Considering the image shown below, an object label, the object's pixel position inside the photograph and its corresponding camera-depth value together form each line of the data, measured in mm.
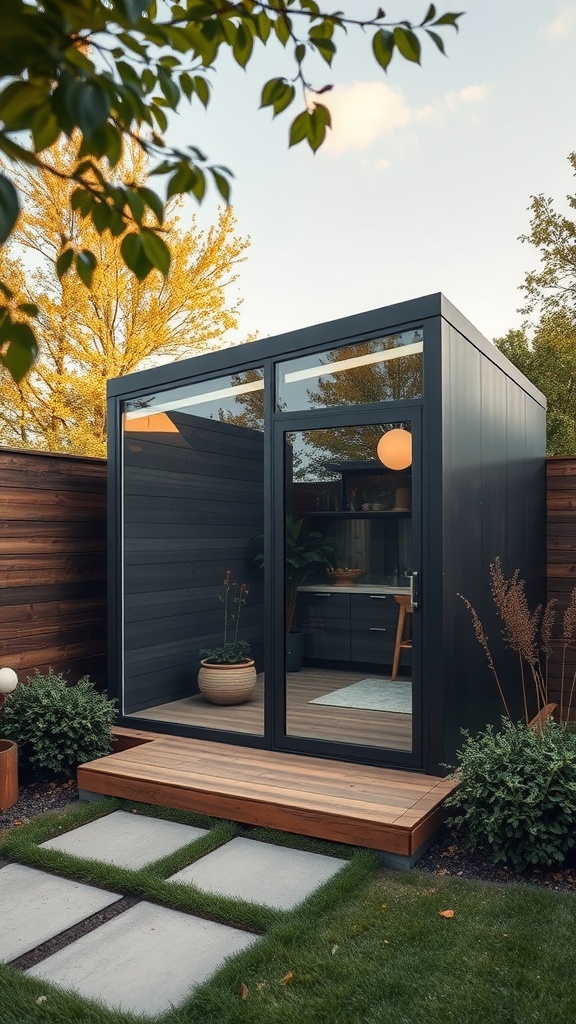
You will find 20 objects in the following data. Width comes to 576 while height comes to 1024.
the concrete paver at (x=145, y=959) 2391
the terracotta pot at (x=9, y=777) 4160
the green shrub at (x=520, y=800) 3154
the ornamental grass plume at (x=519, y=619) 3654
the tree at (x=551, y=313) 14016
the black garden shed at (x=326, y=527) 3955
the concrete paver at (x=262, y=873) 3043
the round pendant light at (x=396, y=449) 4000
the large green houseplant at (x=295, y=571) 4336
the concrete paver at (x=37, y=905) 2771
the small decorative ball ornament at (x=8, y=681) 4398
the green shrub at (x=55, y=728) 4461
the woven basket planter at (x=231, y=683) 5320
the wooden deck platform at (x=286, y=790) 3350
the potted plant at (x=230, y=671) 5303
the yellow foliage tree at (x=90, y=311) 10422
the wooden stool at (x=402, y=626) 4008
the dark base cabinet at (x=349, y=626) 4102
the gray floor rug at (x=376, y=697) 4031
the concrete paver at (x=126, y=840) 3465
